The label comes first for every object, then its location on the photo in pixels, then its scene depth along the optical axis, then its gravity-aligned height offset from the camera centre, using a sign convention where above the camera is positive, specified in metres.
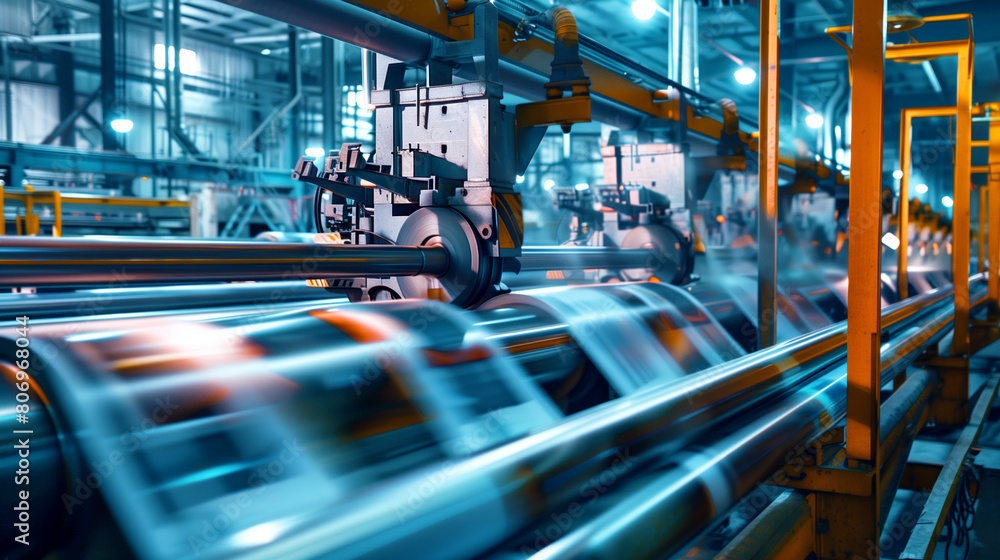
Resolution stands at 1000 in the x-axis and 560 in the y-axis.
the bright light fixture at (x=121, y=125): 10.31 +1.81
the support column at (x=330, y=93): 9.39 +2.09
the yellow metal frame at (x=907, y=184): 4.27 +0.36
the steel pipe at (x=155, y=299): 2.32 -0.16
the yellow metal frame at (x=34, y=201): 5.57 +0.42
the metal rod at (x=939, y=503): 2.15 -0.84
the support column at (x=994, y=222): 4.68 +0.21
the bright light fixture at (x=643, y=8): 5.59 +1.86
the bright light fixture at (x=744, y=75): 7.99 +1.93
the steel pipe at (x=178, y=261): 1.47 -0.02
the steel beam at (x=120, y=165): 7.76 +1.05
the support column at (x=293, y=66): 11.57 +2.95
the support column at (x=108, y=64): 10.29 +2.69
